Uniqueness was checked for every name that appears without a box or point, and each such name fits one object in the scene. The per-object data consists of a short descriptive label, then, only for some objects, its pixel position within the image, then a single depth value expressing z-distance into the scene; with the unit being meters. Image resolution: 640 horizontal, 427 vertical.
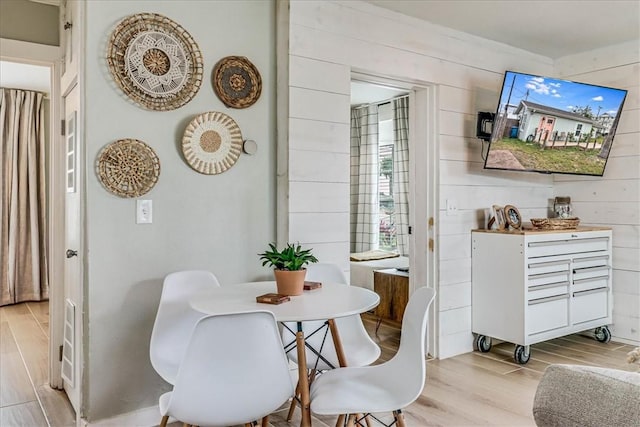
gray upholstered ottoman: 0.83
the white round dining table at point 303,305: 1.70
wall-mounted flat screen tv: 3.52
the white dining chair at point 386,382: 1.62
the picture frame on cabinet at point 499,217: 3.72
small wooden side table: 4.41
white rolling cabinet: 3.46
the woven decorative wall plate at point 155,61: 2.42
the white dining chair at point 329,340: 2.29
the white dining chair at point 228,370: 1.40
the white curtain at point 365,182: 6.30
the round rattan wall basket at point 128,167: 2.38
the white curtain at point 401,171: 5.75
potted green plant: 2.06
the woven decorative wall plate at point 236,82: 2.70
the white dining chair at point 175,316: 2.21
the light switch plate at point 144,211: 2.47
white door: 2.44
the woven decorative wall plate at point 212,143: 2.61
